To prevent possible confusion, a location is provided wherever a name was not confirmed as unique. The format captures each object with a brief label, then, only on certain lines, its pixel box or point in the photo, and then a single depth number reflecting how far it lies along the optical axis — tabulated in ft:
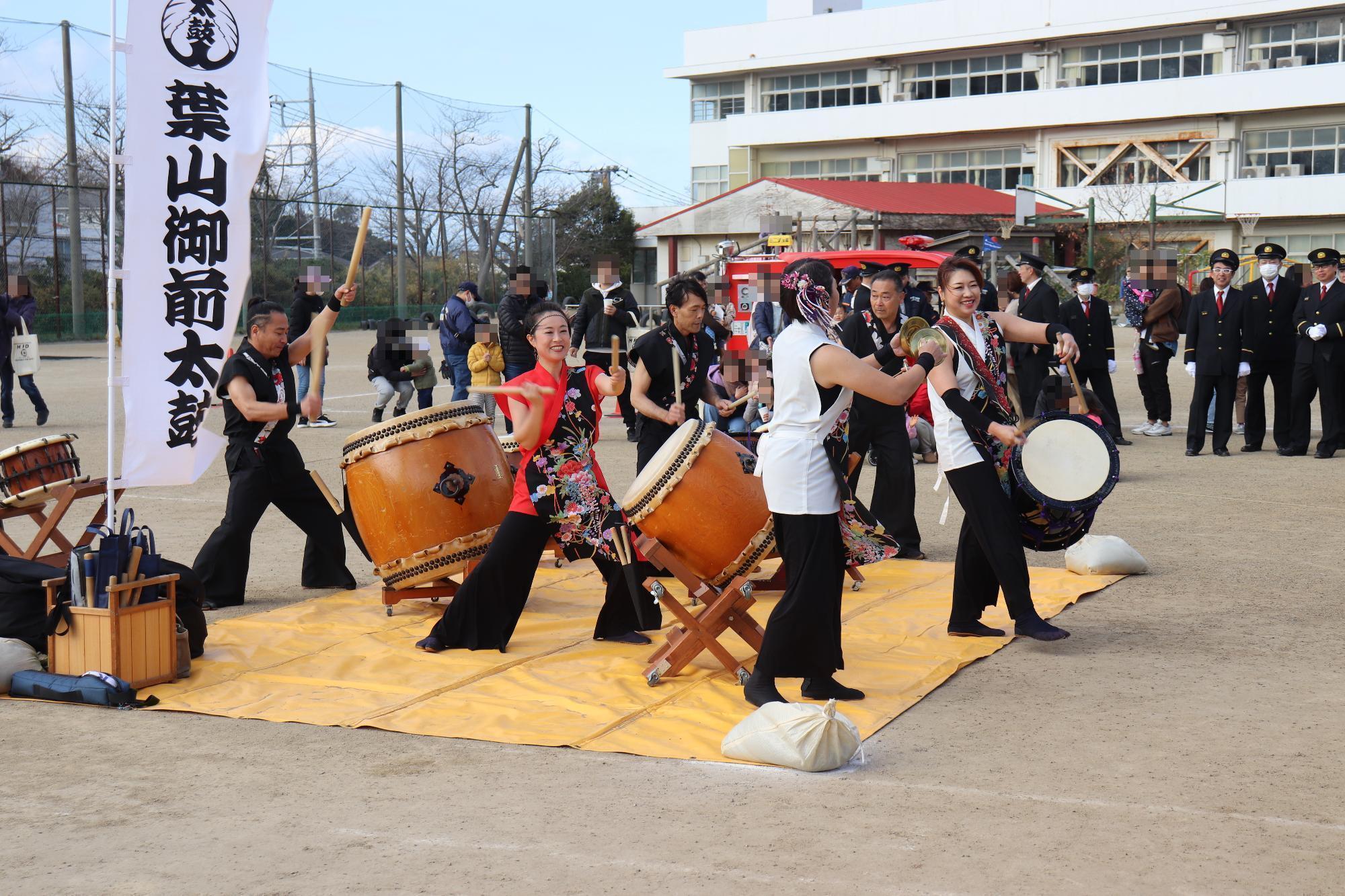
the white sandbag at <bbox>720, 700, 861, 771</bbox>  14.53
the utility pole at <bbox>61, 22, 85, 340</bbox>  88.28
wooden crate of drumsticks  17.65
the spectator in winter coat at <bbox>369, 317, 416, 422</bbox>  45.11
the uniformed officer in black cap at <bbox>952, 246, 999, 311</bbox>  46.29
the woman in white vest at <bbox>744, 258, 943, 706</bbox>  16.33
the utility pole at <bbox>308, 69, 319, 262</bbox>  101.45
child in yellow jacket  41.93
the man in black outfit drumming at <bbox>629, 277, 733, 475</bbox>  22.88
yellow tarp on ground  16.55
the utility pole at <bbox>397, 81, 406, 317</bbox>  105.91
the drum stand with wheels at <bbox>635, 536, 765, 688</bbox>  17.74
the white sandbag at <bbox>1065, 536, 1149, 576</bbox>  24.75
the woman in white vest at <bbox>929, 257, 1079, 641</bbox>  19.36
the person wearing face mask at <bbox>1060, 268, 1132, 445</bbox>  43.06
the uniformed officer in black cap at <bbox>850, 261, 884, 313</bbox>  39.75
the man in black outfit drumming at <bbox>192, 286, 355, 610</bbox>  23.24
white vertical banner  18.20
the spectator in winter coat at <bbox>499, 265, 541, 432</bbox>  37.47
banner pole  17.48
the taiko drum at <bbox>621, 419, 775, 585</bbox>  17.81
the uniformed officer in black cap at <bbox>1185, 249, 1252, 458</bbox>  41.19
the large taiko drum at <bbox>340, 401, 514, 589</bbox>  21.15
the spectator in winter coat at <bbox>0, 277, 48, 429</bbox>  48.62
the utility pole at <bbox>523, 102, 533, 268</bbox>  114.21
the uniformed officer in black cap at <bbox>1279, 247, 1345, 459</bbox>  40.01
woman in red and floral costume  18.93
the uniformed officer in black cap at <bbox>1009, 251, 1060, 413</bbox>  40.47
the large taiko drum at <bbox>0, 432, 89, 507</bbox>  21.35
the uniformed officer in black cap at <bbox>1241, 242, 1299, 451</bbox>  41.55
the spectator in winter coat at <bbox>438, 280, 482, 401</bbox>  47.21
